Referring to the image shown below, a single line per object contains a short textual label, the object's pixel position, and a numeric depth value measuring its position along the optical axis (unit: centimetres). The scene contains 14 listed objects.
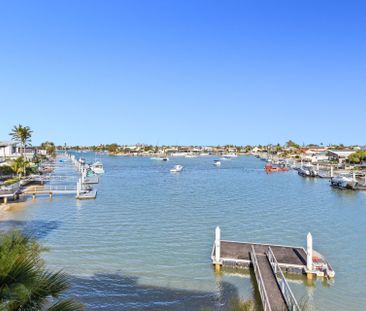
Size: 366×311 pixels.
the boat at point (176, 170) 10169
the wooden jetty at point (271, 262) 1439
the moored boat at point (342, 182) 6218
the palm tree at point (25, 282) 502
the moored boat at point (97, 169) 9219
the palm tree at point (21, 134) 8375
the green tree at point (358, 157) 10425
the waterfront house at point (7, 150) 8609
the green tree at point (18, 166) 5909
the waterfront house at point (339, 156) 12351
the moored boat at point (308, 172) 8748
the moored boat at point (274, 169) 10824
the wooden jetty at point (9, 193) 4222
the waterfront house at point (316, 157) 14077
